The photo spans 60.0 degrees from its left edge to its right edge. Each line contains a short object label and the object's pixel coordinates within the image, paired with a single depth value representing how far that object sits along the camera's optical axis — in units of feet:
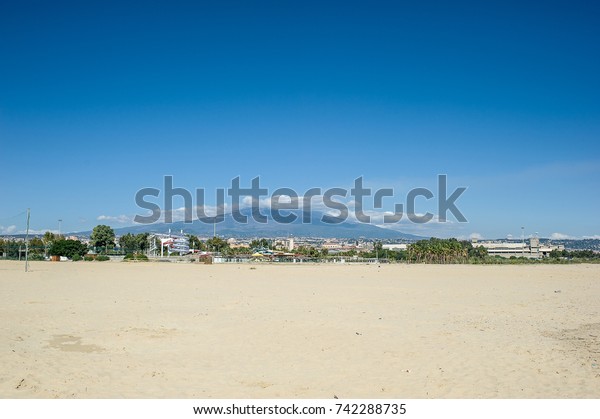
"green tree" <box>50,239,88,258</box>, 237.66
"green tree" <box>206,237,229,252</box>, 383.24
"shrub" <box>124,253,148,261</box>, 226.56
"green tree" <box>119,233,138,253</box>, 326.55
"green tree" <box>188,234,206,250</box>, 426.92
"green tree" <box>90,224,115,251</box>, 316.81
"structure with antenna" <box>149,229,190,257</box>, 364.71
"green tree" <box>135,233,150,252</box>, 333.64
